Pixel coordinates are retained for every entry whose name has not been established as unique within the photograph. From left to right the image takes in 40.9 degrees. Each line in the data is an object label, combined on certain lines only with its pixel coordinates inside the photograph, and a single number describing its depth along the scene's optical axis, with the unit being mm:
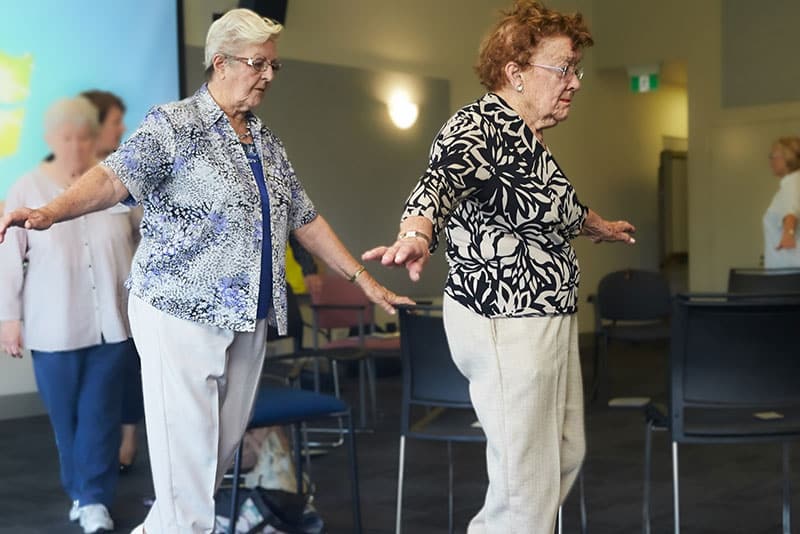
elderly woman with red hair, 2352
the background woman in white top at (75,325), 4270
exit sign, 11086
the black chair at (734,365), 3270
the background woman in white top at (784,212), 6648
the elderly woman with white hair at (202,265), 2721
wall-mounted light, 9336
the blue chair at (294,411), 3562
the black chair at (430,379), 3512
